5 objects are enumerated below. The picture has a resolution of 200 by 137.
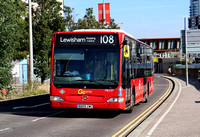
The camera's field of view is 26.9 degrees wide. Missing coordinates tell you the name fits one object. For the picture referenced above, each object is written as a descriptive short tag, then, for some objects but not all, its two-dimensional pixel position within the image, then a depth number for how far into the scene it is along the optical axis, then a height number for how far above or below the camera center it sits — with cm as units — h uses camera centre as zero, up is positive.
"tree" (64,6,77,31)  4634 +532
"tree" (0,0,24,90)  2173 +150
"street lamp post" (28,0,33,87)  2877 +105
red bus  1430 -14
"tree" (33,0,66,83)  3625 +293
